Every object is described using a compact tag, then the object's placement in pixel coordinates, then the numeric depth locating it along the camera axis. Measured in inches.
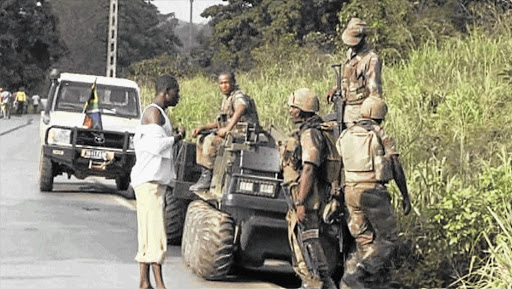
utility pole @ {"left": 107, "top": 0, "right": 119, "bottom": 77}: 1670.8
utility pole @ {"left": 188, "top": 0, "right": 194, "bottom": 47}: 5620.1
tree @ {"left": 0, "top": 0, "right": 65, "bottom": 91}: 2815.0
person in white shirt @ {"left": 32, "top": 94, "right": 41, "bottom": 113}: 2807.6
